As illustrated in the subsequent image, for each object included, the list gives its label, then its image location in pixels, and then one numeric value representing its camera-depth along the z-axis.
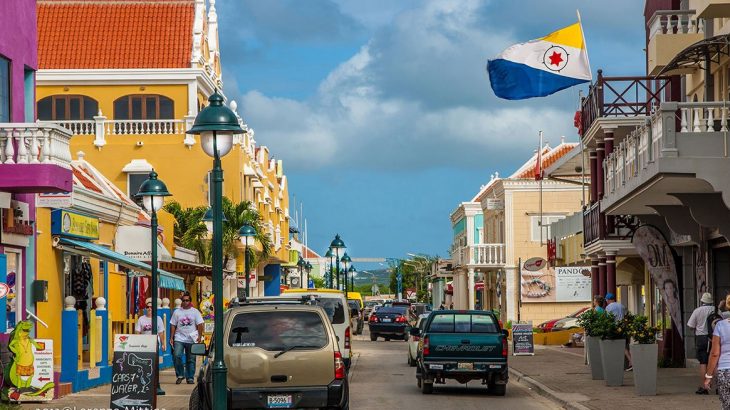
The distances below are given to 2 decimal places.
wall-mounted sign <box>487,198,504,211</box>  71.12
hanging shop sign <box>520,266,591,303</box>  63.78
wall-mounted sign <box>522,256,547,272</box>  68.38
